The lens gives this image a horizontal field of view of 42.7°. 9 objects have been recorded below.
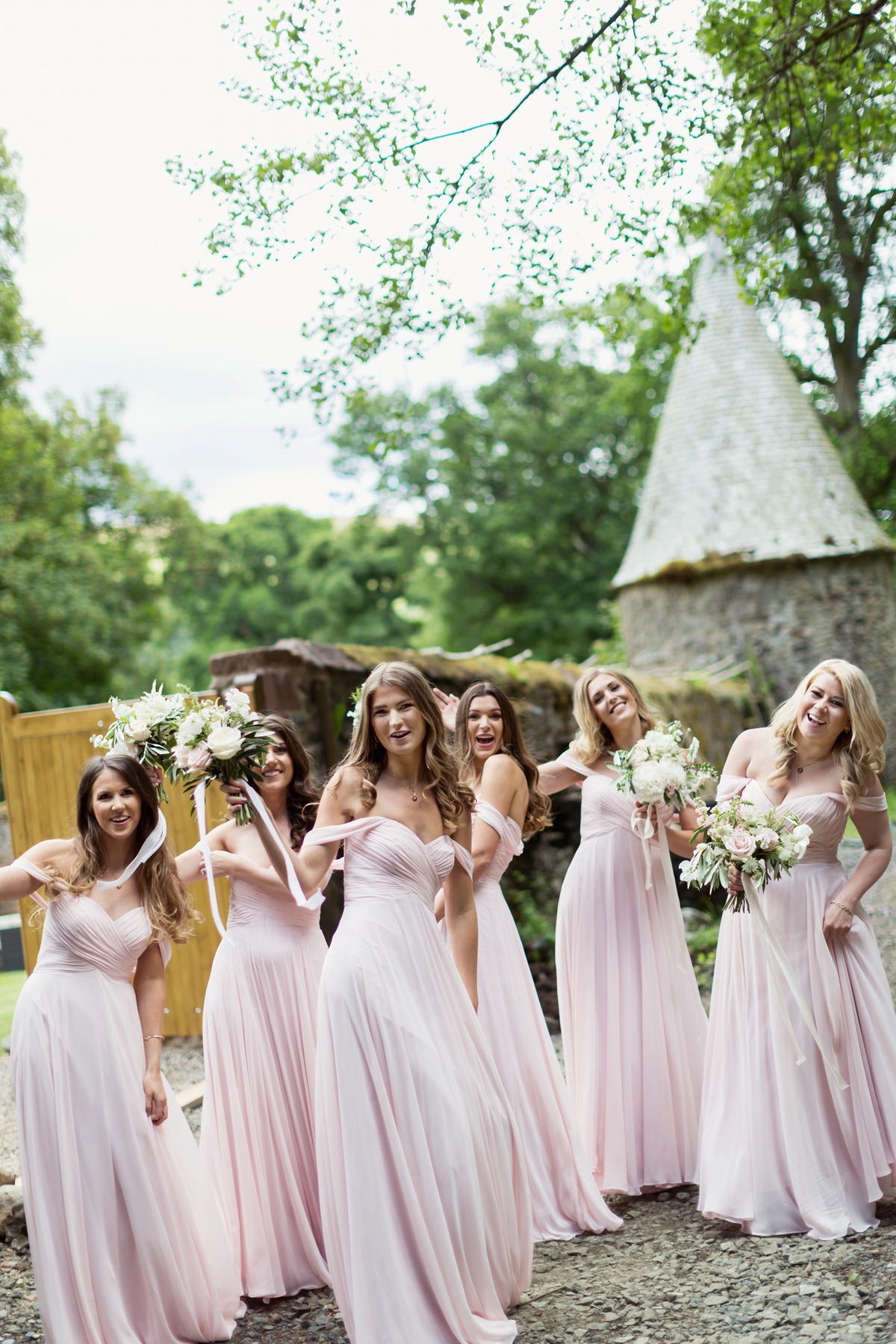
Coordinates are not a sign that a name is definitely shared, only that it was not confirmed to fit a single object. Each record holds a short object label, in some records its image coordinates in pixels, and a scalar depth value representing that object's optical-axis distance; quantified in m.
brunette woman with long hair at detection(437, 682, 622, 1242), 4.66
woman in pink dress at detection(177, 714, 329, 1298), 4.31
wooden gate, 8.11
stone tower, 18.53
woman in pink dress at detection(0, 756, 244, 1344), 3.65
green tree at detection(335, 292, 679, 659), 34.38
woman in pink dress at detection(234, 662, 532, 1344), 3.37
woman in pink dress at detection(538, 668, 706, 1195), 5.08
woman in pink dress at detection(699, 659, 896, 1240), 4.42
